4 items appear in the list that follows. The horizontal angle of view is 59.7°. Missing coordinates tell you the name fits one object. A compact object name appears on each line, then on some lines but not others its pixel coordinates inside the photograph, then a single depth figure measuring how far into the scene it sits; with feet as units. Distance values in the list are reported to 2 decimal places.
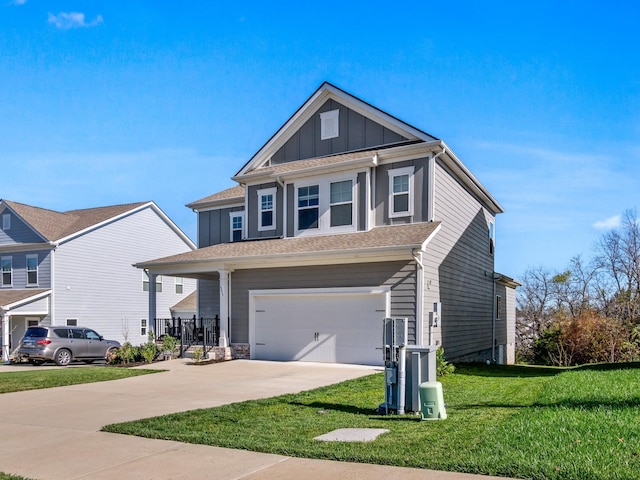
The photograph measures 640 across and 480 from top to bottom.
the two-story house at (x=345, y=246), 52.54
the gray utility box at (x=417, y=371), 27.89
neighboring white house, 88.97
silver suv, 64.49
